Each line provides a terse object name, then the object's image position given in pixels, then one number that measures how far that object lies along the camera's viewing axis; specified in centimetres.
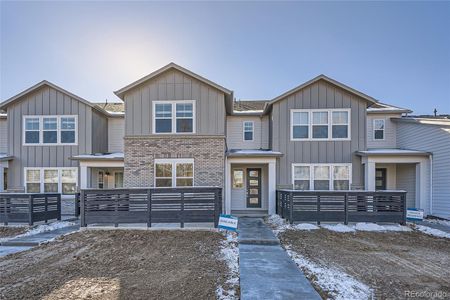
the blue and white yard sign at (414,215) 1017
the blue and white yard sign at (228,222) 831
